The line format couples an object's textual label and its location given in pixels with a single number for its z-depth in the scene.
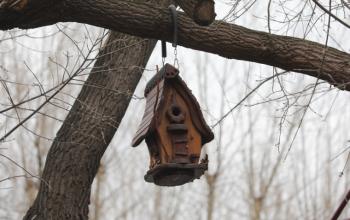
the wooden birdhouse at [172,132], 7.75
